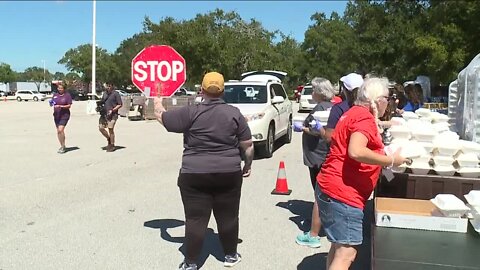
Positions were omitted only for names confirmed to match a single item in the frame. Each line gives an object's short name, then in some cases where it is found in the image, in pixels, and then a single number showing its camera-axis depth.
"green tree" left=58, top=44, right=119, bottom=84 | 84.62
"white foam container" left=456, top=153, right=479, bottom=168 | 4.44
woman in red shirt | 3.45
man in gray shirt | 13.27
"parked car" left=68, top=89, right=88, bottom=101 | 73.57
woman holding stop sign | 4.59
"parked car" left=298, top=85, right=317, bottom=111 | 30.64
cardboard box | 3.69
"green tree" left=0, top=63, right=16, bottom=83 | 117.64
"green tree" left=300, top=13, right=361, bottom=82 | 70.69
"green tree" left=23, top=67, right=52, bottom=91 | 142.81
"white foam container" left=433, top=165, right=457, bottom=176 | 4.47
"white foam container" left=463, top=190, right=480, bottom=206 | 3.68
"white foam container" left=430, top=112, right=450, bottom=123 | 6.20
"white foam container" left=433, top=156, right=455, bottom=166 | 4.50
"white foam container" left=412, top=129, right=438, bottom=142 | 4.68
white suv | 11.84
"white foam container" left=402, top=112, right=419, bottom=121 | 6.24
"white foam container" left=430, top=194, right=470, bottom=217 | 3.71
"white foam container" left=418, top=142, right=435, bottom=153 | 4.60
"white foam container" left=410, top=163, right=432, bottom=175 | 4.51
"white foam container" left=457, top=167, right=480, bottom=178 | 4.43
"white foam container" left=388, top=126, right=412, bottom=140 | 4.78
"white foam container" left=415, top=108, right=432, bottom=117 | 6.39
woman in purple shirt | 12.76
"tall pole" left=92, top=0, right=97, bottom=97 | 34.34
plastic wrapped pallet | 5.57
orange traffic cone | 8.26
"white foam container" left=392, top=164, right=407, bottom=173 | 4.51
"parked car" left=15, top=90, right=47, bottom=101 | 70.56
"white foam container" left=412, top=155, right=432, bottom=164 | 4.52
